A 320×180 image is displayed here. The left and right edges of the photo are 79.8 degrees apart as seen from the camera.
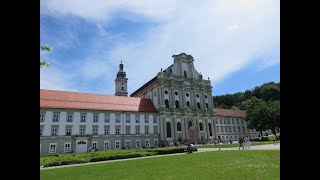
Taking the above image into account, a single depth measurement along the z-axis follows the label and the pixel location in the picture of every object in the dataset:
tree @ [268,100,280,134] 49.46
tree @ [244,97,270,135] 50.04
